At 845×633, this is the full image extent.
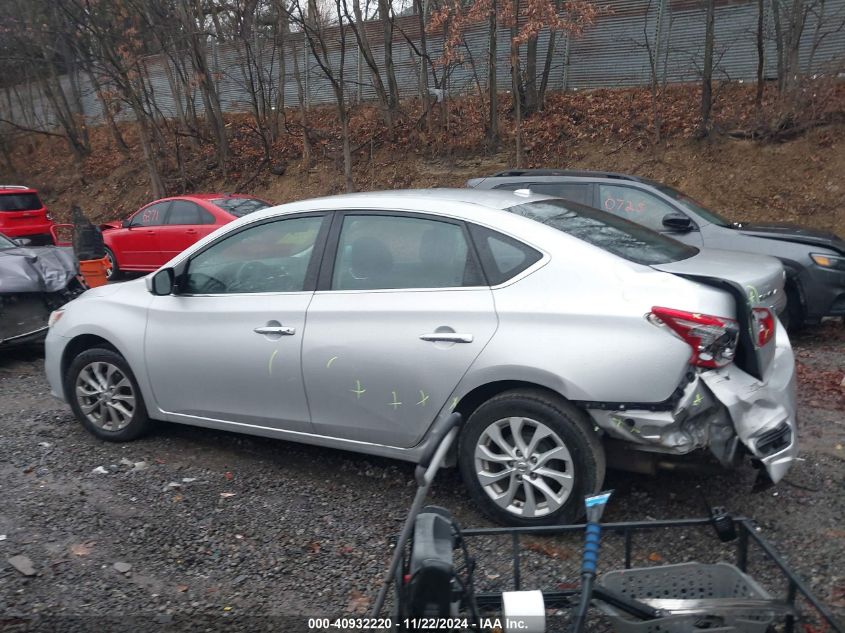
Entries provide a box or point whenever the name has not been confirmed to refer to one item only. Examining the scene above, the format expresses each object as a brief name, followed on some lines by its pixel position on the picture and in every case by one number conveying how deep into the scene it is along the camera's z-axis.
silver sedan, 3.67
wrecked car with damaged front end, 7.86
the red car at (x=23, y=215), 15.22
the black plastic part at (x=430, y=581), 2.29
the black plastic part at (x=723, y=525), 2.92
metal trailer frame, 2.63
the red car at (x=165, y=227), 13.47
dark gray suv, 7.55
